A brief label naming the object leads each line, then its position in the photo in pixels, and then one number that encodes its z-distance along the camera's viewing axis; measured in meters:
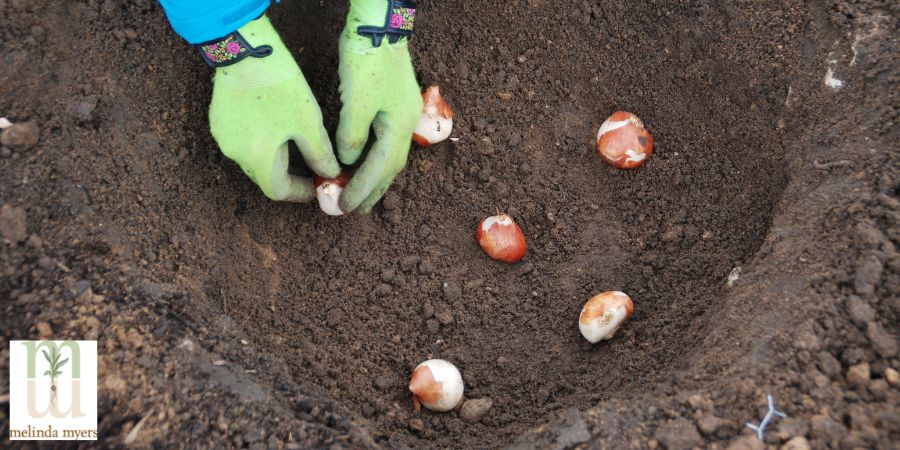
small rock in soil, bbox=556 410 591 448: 1.01
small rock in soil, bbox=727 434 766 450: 0.97
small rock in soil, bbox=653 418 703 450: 0.99
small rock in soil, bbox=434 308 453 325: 1.14
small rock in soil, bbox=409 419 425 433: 1.08
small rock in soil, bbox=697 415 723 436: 0.99
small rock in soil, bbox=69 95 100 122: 1.08
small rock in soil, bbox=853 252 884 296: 1.01
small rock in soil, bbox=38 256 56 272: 1.03
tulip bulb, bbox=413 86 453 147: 1.18
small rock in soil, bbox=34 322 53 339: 1.00
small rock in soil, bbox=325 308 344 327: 1.13
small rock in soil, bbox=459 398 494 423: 1.09
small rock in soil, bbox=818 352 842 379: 0.99
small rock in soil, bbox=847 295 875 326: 1.00
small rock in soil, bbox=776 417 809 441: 0.97
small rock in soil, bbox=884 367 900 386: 0.98
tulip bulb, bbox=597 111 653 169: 1.19
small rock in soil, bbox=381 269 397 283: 1.16
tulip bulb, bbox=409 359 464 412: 1.09
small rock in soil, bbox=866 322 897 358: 0.99
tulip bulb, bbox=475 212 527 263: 1.16
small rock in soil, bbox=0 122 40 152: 1.06
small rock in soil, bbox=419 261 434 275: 1.16
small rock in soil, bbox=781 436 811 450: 0.96
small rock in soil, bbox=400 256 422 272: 1.17
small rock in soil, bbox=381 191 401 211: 1.19
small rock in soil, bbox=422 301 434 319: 1.14
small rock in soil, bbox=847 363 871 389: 0.98
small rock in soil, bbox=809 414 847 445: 0.96
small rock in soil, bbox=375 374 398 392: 1.10
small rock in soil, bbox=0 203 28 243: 1.03
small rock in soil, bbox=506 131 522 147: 1.22
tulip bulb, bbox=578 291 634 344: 1.12
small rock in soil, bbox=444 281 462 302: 1.16
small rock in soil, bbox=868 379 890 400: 0.97
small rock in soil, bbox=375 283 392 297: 1.15
